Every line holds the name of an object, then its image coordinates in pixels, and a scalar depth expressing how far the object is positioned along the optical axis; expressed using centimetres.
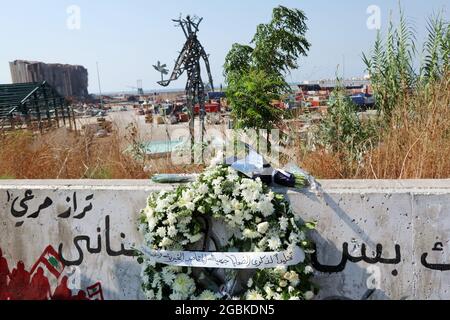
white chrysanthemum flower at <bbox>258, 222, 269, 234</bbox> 224
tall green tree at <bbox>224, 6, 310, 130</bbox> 1045
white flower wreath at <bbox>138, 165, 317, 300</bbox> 227
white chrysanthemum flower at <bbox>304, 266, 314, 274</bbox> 227
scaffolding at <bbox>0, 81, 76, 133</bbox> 1931
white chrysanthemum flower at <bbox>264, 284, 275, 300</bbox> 226
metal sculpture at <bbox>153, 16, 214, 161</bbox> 1079
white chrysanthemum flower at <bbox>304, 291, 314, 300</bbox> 227
